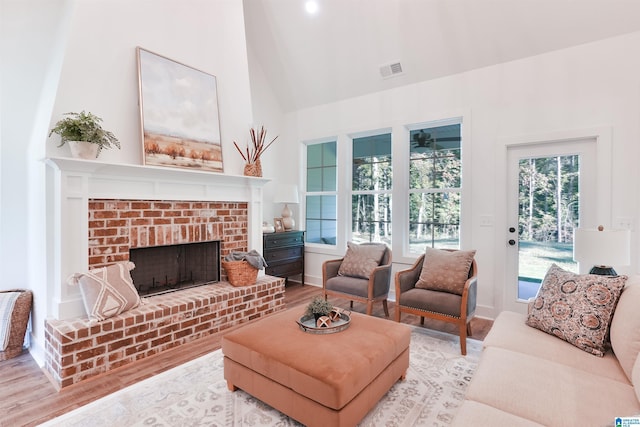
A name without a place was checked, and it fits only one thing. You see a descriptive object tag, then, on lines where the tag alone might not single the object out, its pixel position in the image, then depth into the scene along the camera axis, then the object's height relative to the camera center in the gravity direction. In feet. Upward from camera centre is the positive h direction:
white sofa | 4.45 -2.77
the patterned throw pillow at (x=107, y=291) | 8.36 -2.12
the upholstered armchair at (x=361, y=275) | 11.64 -2.47
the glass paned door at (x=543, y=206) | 10.73 +0.11
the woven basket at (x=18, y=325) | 8.81 -3.10
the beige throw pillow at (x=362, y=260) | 12.50 -1.95
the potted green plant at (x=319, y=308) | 7.57 -2.30
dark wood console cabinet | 15.26 -2.07
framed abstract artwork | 10.13 +3.23
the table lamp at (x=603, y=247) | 7.44 -0.89
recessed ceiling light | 12.85 +8.17
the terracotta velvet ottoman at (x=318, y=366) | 5.55 -2.91
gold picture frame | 16.42 -0.73
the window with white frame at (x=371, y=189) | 15.49 +1.04
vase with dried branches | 12.69 +2.24
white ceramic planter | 8.45 +1.63
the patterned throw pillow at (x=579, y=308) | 6.31 -2.05
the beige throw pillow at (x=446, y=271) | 10.22 -1.98
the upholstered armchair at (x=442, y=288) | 9.37 -2.49
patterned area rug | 6.30 -4.05
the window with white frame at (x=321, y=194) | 17.30 +0.90
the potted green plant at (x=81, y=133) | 8.28 +2.03
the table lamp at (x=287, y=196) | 16.29 +0.73
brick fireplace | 8.09 -1.02
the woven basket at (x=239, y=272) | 11.83 -2.24
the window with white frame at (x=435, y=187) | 13.47 +1.00
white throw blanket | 8.69 -2.85
